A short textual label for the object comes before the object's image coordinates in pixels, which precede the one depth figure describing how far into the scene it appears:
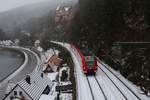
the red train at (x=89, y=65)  45.66
